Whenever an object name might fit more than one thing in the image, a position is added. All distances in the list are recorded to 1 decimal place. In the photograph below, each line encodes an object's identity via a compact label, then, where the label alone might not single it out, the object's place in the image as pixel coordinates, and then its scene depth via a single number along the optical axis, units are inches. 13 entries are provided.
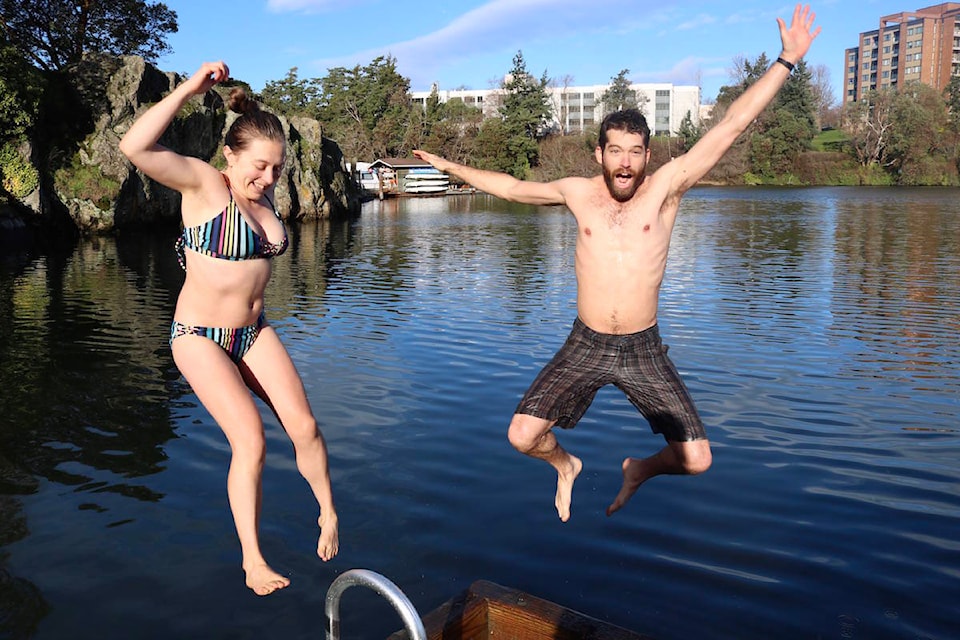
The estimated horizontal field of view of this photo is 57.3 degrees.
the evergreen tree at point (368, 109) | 3742.6
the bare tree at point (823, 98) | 5448.3
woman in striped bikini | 181.0
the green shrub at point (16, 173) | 1371.8
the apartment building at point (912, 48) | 5723.4
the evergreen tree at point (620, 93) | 4758.9
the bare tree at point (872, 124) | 3745.1
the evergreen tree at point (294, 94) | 3769.7
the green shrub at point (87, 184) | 1519.4
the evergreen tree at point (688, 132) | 3987.7
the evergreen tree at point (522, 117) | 3614.7
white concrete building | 5585.6
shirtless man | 227.1
